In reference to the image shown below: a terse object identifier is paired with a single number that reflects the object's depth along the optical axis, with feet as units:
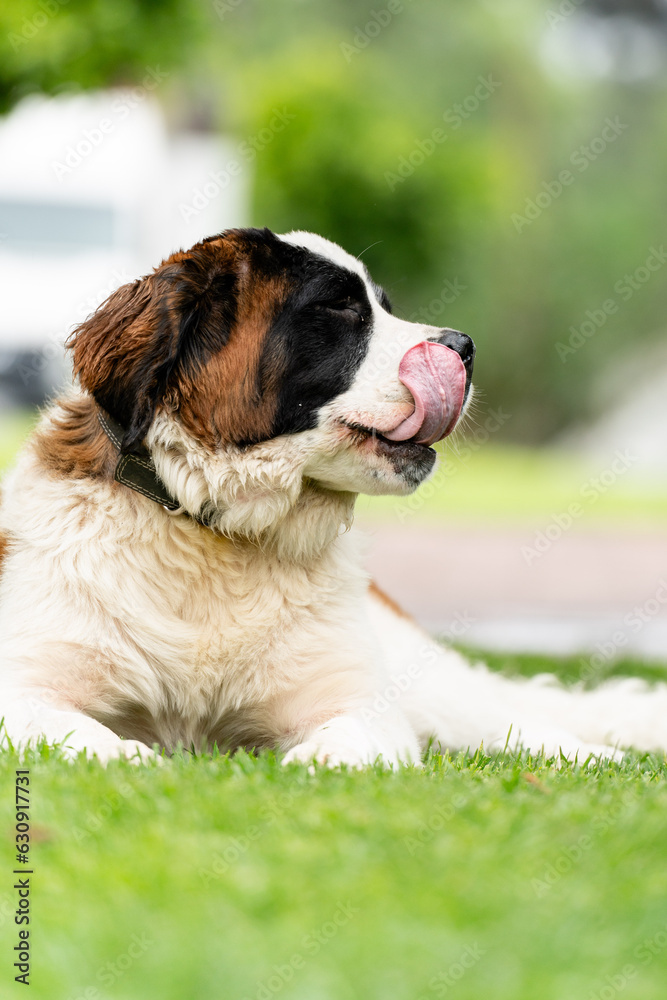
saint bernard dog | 23.15
